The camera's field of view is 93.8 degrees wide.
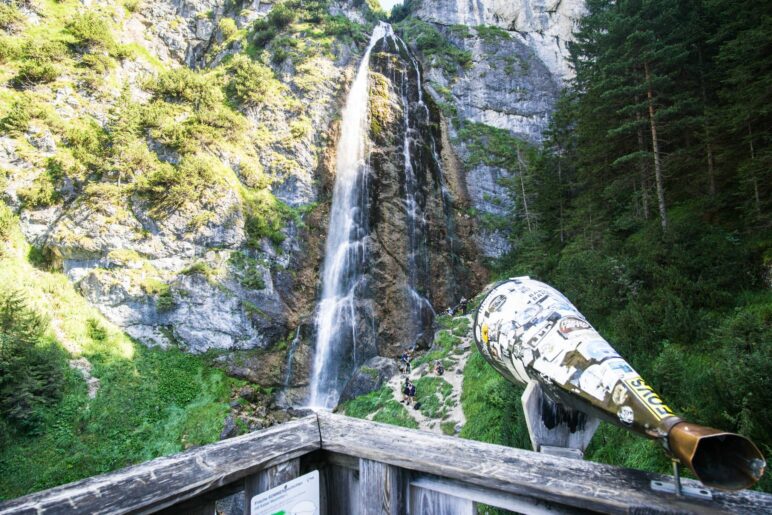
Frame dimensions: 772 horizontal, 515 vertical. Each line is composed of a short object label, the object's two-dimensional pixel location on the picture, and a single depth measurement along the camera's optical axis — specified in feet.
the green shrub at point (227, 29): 95.94
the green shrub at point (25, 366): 37.32
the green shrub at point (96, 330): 51.65
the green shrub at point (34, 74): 61.41
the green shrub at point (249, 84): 77.46
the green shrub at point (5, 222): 52.90
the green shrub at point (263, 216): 67.05
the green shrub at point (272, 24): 91.76
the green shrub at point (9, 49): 61.41
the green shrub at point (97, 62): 68.69
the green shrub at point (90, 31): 69.05
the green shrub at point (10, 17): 64.13
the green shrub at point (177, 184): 62.28
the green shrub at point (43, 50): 63.62
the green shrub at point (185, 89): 71.77
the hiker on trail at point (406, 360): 56.90
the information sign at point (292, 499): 5.01
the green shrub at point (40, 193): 56.34
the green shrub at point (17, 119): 56.85
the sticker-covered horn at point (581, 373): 4.48
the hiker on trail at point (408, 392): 47.32
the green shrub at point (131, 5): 85.10
